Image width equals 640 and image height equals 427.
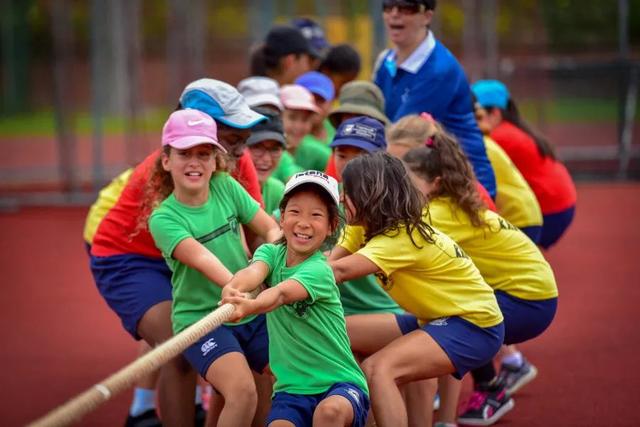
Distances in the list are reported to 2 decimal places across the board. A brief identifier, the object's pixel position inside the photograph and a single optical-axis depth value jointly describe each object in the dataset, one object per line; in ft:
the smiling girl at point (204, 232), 32.17
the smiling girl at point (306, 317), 28.94
